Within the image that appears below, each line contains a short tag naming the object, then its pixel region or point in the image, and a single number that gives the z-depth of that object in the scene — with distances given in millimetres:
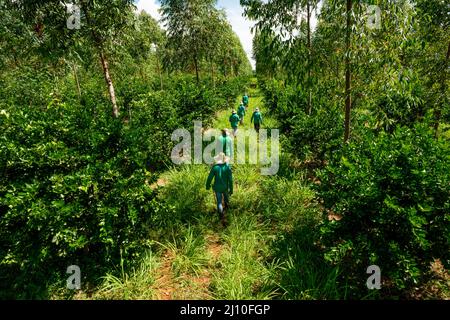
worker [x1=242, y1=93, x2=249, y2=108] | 19234
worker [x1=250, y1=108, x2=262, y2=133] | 12625
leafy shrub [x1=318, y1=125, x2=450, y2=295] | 3266
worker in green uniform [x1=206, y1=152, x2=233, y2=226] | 5348
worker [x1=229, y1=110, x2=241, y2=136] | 11616
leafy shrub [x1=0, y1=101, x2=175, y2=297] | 3619
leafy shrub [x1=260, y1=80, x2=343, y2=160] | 7302
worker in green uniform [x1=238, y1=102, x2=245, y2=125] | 14445
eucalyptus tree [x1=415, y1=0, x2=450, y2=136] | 8180
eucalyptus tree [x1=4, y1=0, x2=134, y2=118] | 7258
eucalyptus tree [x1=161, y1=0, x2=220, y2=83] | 16547
